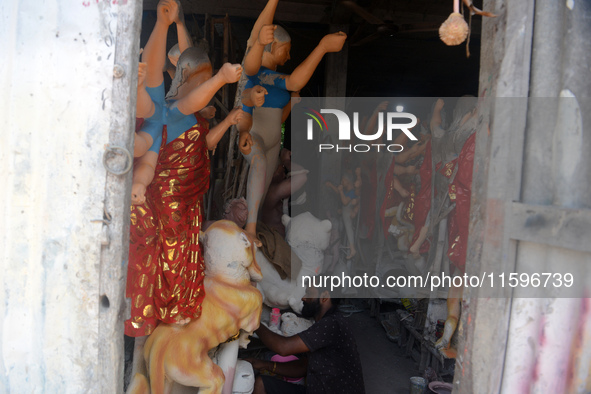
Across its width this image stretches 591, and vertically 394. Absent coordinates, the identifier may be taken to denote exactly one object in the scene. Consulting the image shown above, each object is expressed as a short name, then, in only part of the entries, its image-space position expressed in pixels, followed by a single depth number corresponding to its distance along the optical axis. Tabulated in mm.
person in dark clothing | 2969
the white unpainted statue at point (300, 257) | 3695
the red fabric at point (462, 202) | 2887
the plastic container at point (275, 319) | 3643
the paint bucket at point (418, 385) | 3496
